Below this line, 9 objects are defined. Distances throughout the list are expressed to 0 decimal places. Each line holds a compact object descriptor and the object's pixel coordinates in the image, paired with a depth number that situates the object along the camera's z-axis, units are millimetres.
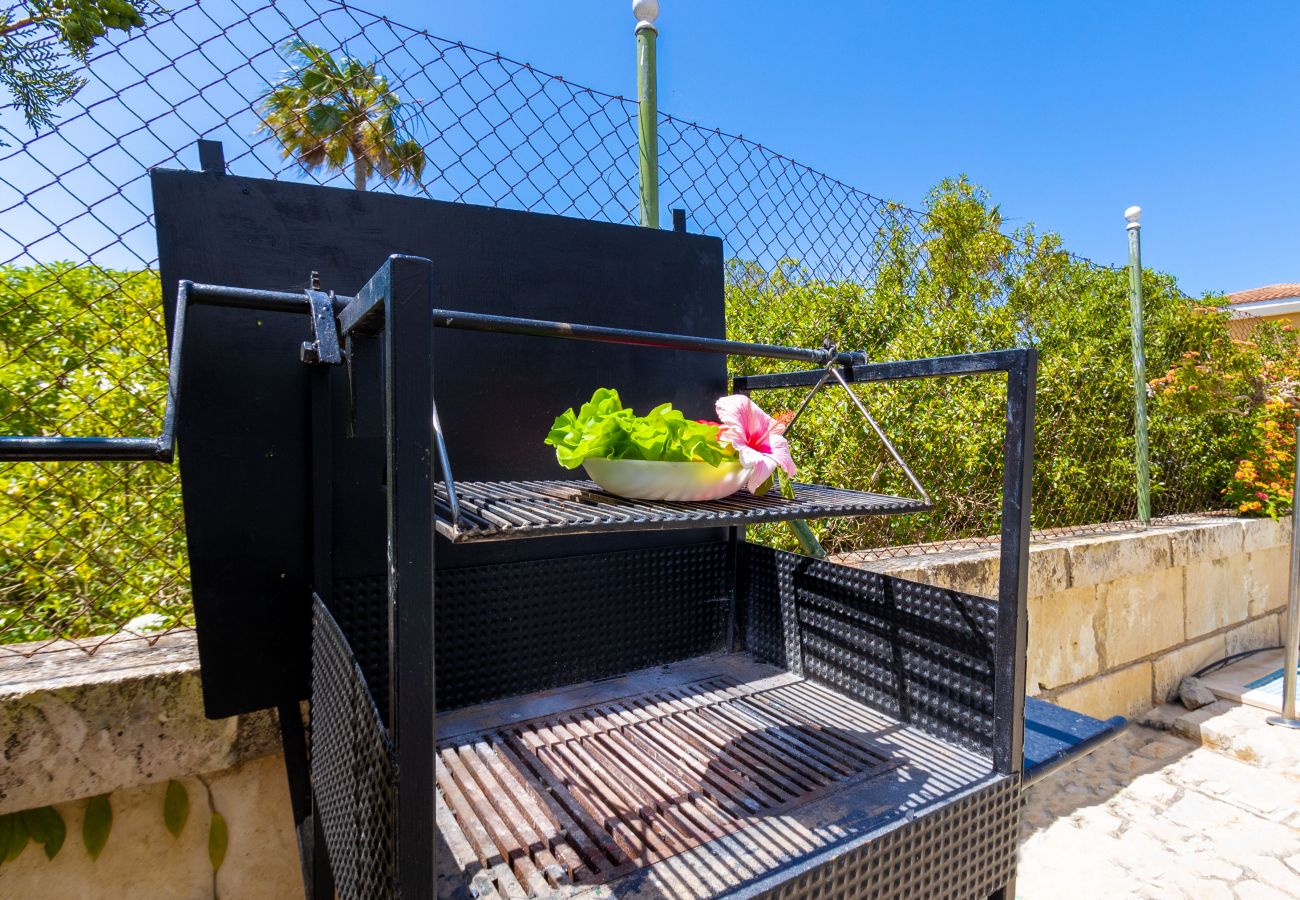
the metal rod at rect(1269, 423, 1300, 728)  3002
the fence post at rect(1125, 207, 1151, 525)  3510
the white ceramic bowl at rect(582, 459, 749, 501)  971
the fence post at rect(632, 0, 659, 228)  1941
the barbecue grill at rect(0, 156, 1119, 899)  769
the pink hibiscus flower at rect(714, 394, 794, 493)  1079
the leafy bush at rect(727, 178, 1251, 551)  2938
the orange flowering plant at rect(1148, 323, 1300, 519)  4070
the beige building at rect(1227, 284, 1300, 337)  10922
